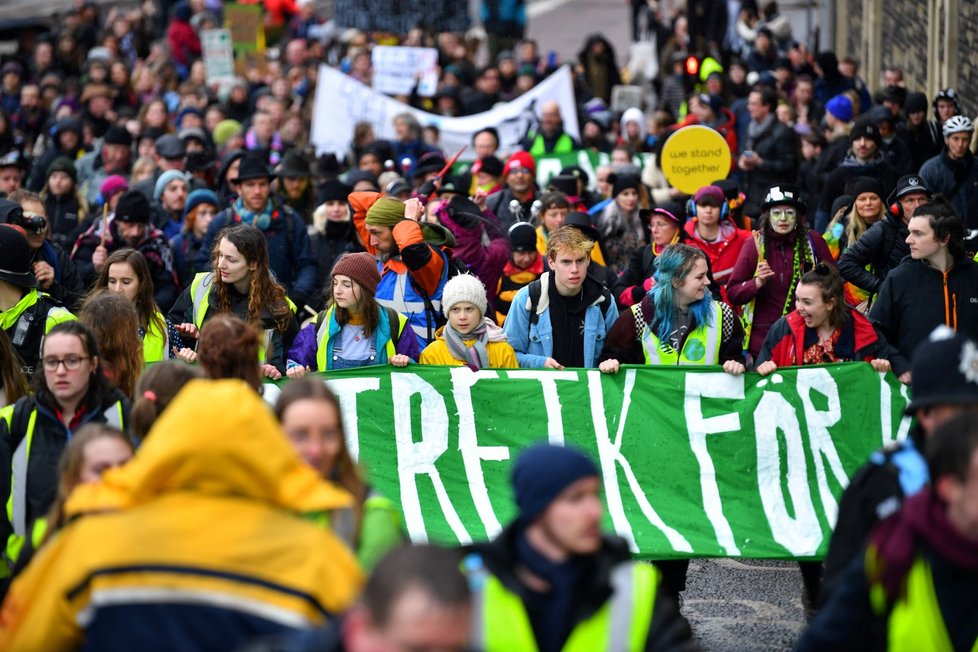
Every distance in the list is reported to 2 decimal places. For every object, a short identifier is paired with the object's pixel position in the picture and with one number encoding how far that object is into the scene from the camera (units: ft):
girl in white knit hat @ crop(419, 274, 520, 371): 54.54
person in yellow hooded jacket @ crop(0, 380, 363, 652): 24.84
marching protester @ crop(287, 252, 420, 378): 54.08
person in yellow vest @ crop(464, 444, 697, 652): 26.48
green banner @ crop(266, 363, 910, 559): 51.62
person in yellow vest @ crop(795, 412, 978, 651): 27.20
